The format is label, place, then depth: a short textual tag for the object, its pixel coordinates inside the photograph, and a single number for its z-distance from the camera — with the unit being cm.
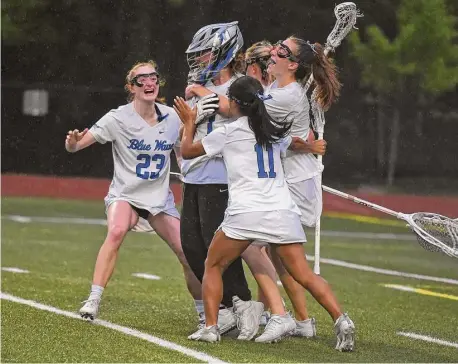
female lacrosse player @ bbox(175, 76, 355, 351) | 1686
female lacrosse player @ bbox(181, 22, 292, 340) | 1797
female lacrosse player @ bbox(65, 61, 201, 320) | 1945
